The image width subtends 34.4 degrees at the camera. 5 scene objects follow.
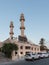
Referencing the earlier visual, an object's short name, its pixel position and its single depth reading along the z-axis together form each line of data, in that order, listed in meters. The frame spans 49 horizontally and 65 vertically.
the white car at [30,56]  15.55
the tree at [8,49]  20.67
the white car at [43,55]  19.44
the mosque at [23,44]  31.45
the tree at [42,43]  50.88
